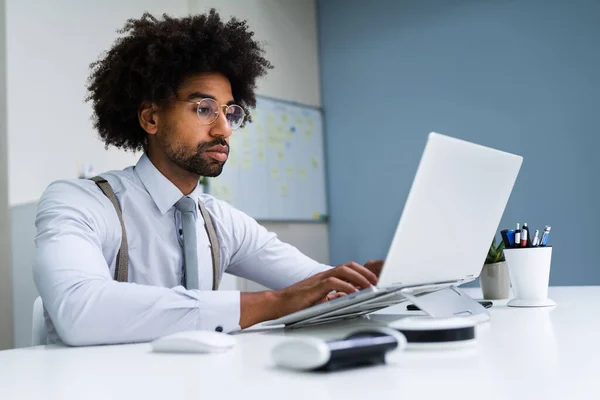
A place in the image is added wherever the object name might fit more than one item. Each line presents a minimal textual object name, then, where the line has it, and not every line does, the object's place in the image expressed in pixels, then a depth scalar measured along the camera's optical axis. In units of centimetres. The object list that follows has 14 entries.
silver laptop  88
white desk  56
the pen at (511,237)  139
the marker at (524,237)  139
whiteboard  416
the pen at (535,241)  140
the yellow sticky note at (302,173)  465
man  109
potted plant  157
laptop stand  103
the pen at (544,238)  140
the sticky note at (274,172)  443
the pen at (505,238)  141
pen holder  136
